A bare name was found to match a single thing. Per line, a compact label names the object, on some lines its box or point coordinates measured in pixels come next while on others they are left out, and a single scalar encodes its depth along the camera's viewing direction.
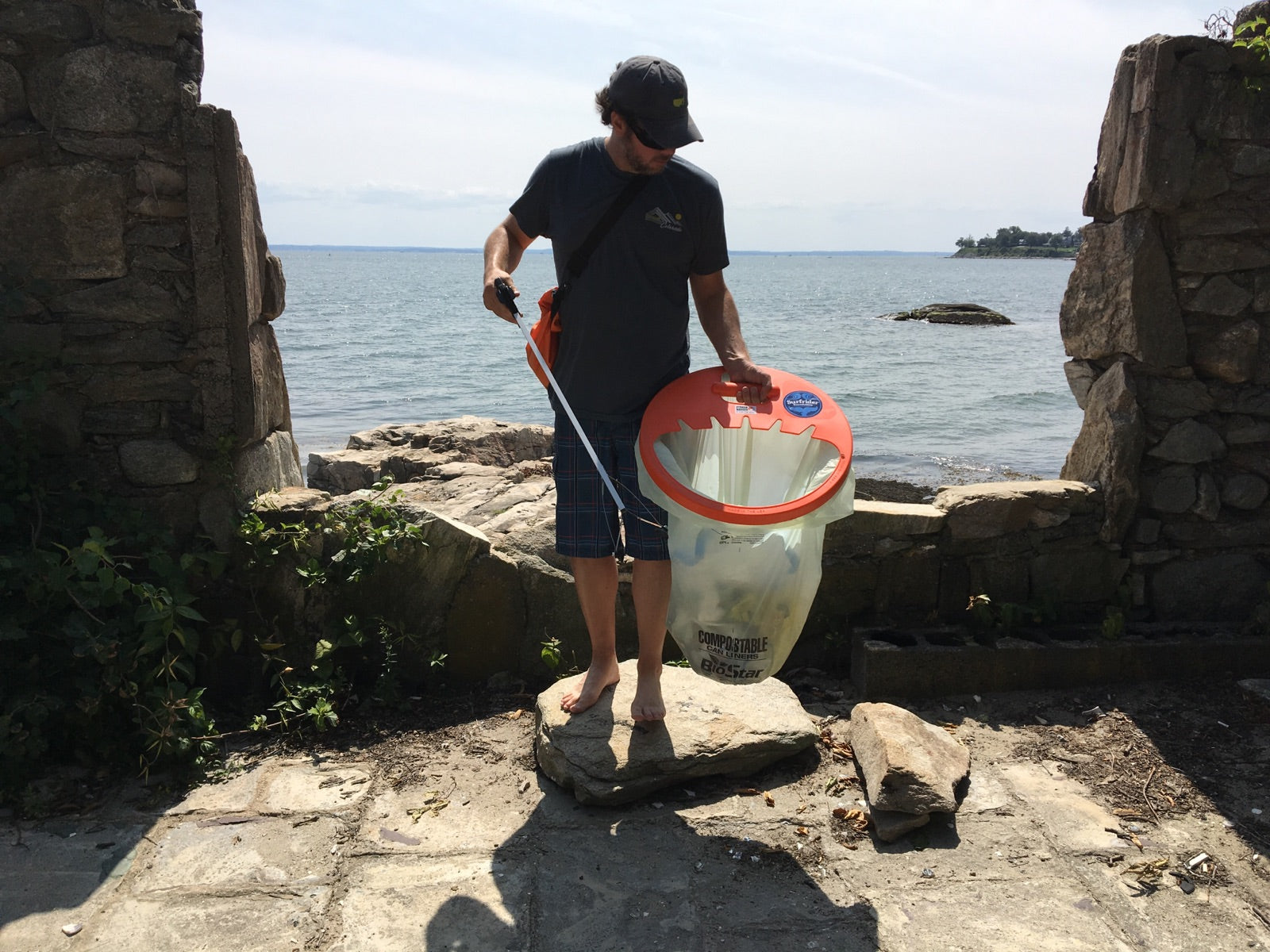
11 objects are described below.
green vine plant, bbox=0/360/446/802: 3.01
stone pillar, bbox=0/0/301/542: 3.23
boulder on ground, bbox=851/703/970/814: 2.85
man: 2.91
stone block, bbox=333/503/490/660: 3.70
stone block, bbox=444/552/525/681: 3.75
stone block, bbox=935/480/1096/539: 4.03
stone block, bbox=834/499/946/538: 4.00
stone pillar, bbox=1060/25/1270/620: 3.85
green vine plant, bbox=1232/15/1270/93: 3.77
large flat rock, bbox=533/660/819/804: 2.99
